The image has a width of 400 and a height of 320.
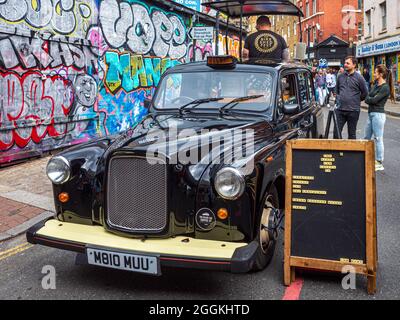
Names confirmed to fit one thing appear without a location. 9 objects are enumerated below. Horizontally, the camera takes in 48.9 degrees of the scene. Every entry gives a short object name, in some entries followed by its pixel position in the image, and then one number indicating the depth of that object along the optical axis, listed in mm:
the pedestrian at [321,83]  20312
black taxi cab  3205
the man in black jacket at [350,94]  8055
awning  7468
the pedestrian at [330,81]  22238
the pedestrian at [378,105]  7672
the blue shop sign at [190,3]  12711
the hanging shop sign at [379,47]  23797
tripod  7152
